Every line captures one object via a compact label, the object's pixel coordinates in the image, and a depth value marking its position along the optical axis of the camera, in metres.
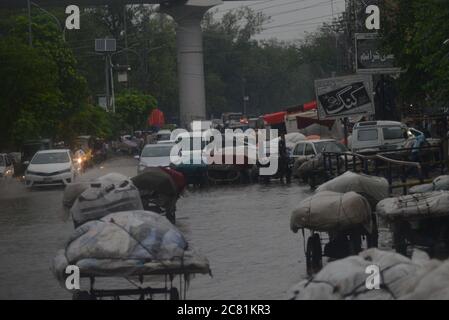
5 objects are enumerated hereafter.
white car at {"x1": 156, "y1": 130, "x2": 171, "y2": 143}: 65.69
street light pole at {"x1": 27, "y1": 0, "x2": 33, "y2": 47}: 59.12
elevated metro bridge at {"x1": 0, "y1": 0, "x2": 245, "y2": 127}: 69.75
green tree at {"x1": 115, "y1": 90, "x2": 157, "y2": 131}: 90.06
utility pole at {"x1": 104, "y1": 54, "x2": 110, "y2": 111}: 81.60
